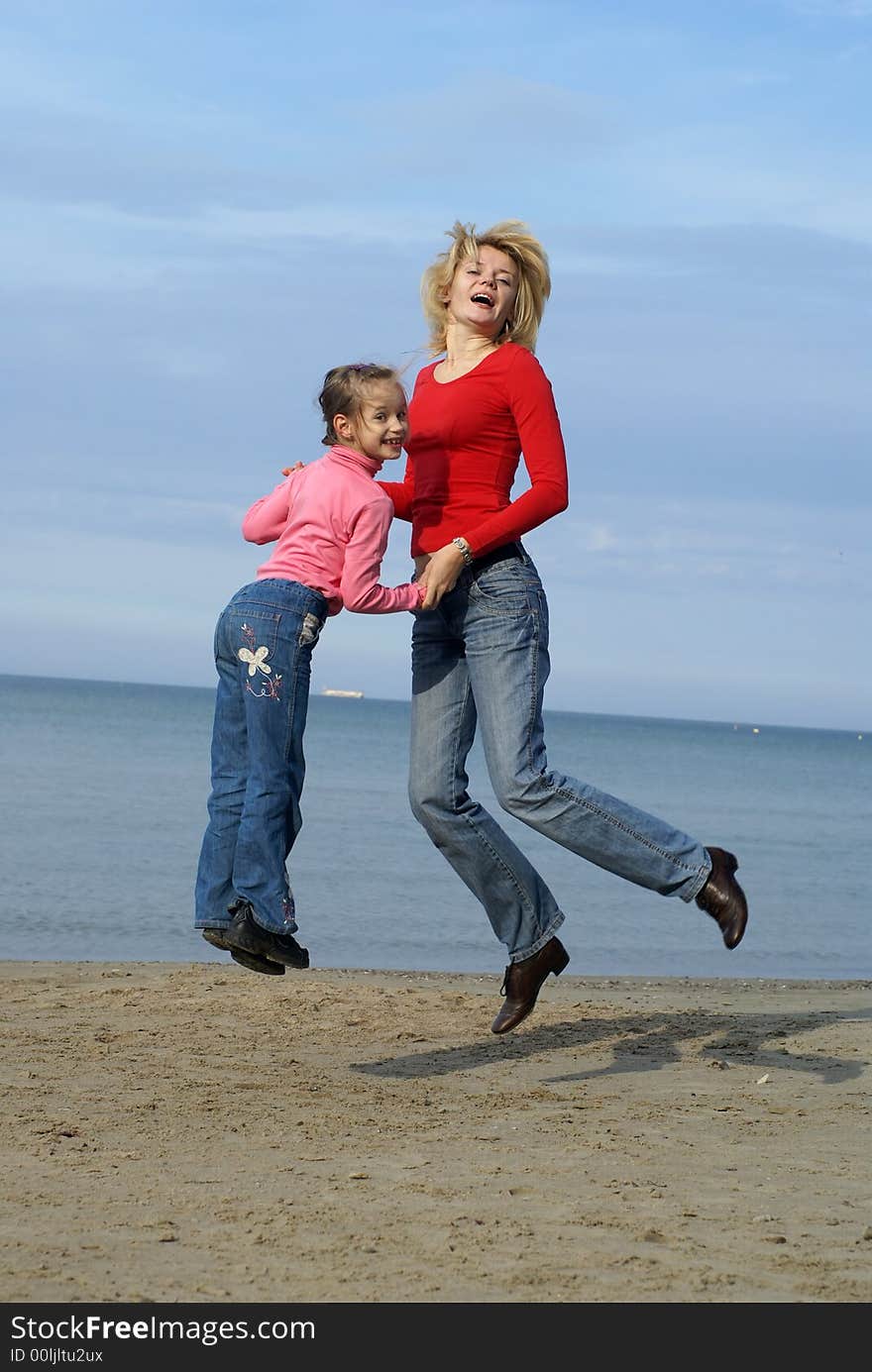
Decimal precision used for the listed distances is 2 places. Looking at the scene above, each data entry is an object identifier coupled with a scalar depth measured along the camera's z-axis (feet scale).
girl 15.33
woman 15.79
